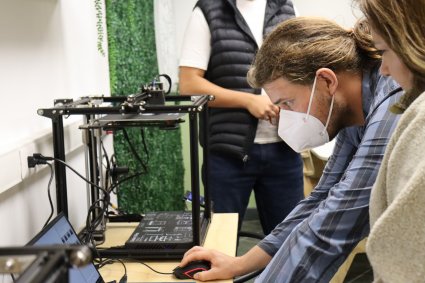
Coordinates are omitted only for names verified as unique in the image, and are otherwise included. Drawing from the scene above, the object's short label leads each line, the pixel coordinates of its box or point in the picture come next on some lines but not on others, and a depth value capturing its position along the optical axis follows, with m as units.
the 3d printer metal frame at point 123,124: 1.50
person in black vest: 2.21
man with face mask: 1.16
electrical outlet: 1.52
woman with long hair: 0.83
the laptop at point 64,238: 1.26
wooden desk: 1.46
